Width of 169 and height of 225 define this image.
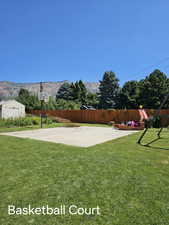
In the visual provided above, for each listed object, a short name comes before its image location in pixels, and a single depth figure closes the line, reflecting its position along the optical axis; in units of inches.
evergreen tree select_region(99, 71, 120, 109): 1261.1
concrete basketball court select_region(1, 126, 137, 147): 224.1
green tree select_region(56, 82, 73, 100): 1416.1
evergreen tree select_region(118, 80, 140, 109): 1105.1
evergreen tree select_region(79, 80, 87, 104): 1338.6
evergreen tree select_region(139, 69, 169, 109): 1010.1
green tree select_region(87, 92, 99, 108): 1354.6
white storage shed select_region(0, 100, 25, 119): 712.5
